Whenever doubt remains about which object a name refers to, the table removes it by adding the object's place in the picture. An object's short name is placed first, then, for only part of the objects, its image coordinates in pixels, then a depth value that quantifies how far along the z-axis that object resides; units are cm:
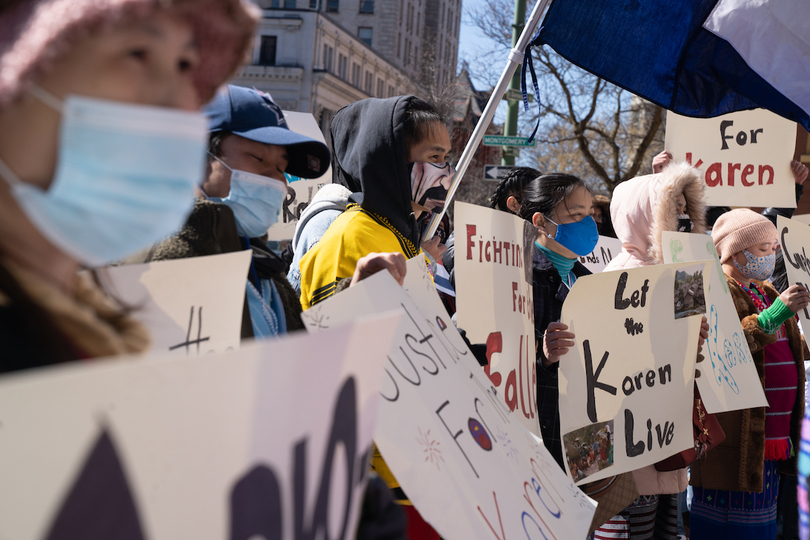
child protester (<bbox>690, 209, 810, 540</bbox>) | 361
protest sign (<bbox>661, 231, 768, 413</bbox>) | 324
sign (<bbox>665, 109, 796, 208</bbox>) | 494
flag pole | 261
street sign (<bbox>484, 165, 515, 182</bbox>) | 823
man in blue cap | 182
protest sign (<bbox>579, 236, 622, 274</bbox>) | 534
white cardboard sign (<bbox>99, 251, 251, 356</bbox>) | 125
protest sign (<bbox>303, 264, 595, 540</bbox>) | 136
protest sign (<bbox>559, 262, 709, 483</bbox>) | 250
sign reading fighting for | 235
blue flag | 271
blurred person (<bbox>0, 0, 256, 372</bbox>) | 64
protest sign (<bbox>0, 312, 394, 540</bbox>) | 56
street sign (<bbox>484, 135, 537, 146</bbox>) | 725
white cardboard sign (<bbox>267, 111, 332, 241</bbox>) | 455
